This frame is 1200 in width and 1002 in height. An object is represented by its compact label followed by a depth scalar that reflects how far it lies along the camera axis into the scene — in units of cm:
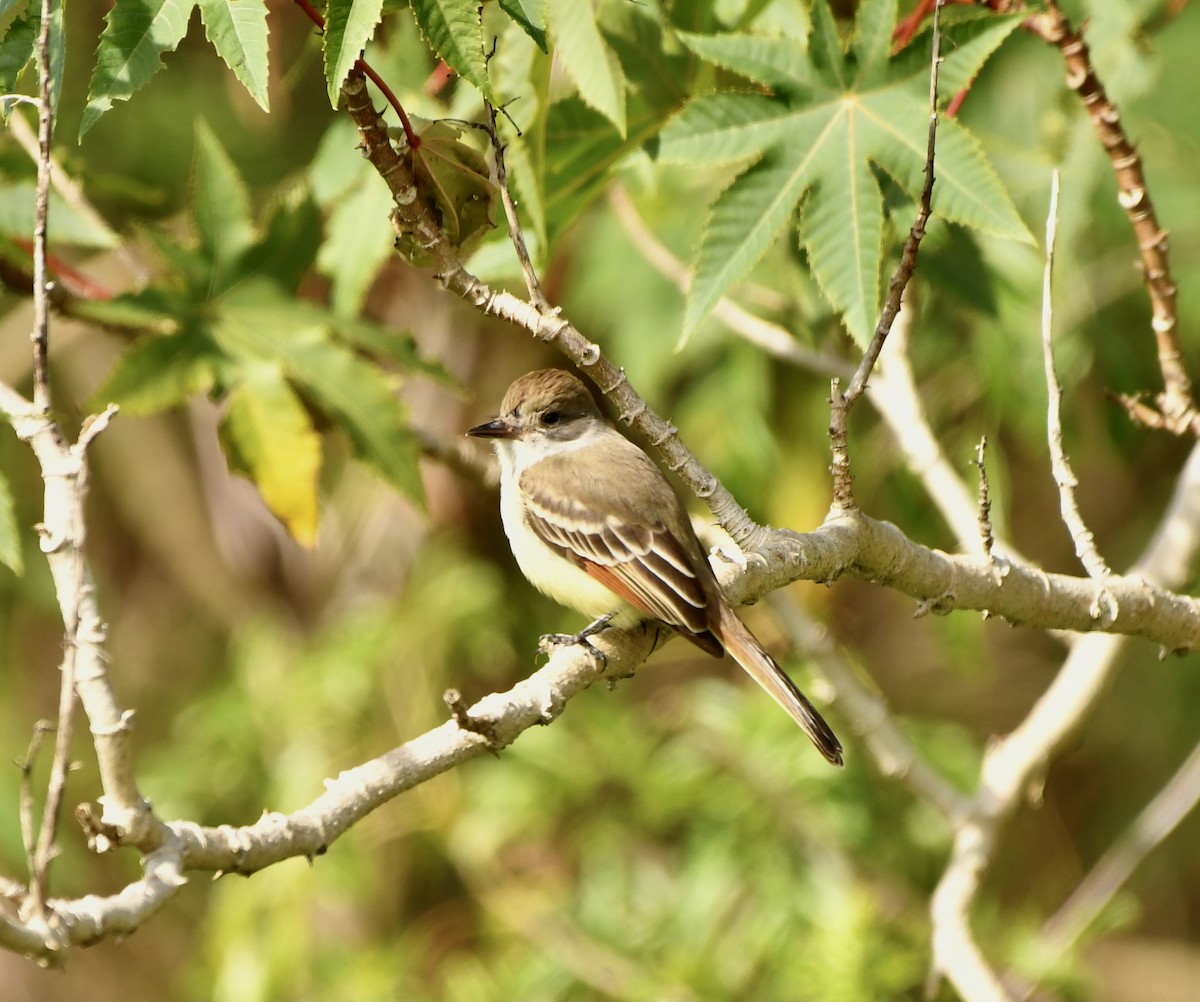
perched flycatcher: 787
